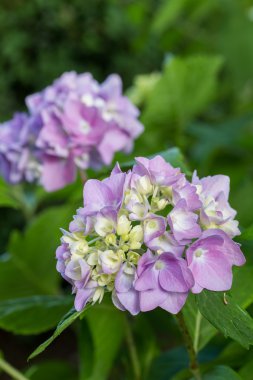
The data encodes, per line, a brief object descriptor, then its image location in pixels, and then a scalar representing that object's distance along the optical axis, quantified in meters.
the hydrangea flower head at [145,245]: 0.67
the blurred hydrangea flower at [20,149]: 1.06
